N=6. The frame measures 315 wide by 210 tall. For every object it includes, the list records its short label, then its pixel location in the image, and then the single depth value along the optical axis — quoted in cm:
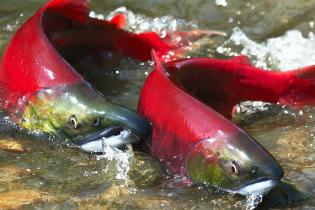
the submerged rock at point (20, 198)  627
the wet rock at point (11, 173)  684
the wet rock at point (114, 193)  652
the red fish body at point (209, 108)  634
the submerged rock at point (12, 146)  757
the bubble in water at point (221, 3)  1239
